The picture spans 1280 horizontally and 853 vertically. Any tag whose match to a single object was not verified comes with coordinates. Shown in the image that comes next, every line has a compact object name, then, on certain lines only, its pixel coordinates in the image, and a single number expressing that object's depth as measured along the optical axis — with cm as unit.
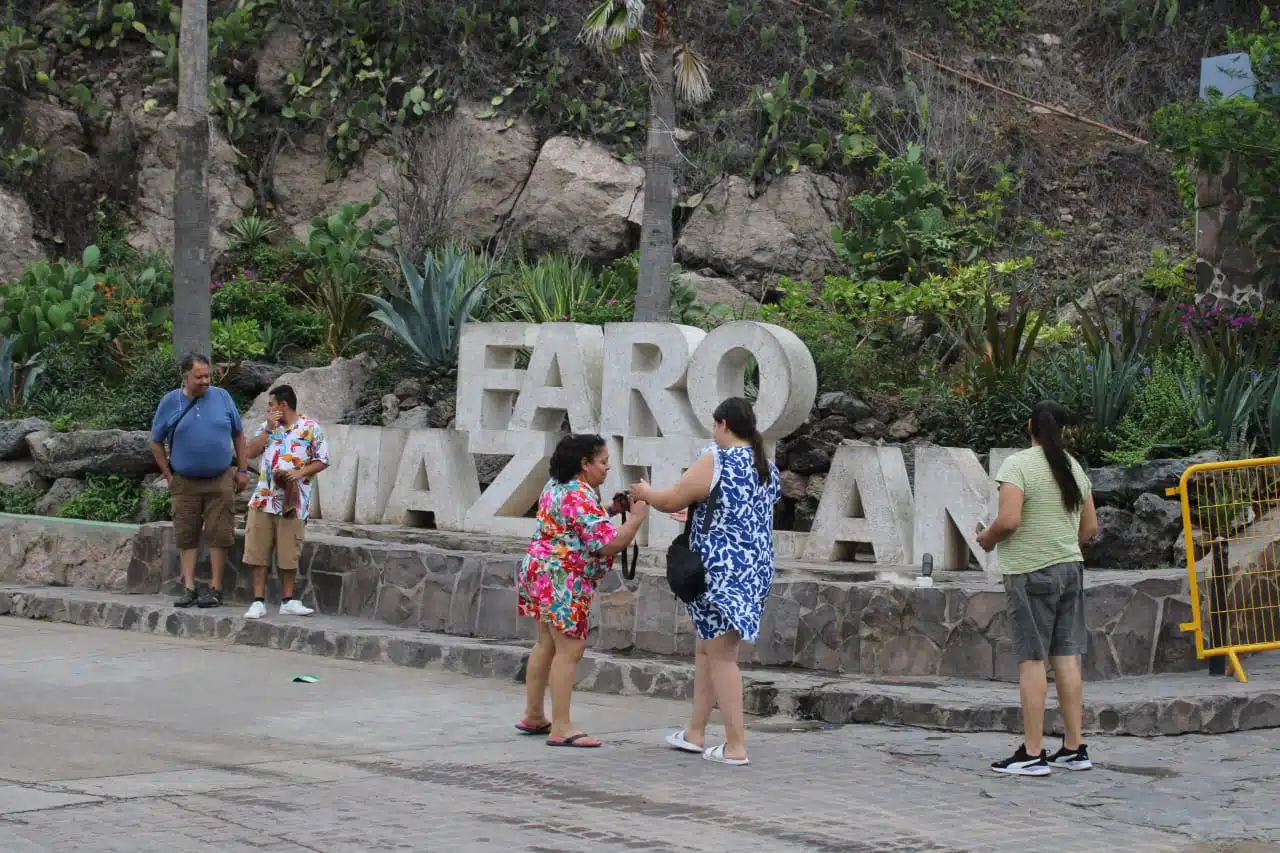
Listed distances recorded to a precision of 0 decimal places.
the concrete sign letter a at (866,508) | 1141
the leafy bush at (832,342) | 1527
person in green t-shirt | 796
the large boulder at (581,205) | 2277
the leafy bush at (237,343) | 1802
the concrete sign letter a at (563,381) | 1295
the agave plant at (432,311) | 1602
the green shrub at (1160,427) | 1262
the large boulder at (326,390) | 1622
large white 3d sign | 1139
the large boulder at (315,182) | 2419
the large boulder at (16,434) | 1650
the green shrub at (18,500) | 1608
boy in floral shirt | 1215
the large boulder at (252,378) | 1734
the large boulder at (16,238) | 2306
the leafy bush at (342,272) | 1819
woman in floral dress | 824
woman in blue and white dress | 788
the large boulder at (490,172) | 2342
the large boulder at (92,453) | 1570
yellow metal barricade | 987
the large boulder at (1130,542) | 1188
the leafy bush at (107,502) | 1558
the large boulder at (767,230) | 2197
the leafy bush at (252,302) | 1930
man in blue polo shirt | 1249
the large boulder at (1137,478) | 1229
